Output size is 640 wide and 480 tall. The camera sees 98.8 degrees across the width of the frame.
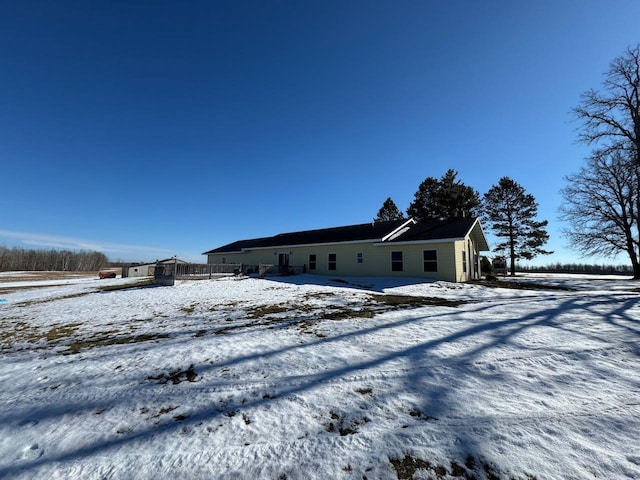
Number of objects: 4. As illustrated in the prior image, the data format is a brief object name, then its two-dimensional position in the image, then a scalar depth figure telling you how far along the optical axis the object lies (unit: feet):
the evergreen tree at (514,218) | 106.52
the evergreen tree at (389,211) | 136.36
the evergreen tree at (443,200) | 107.04
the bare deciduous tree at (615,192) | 55.36
